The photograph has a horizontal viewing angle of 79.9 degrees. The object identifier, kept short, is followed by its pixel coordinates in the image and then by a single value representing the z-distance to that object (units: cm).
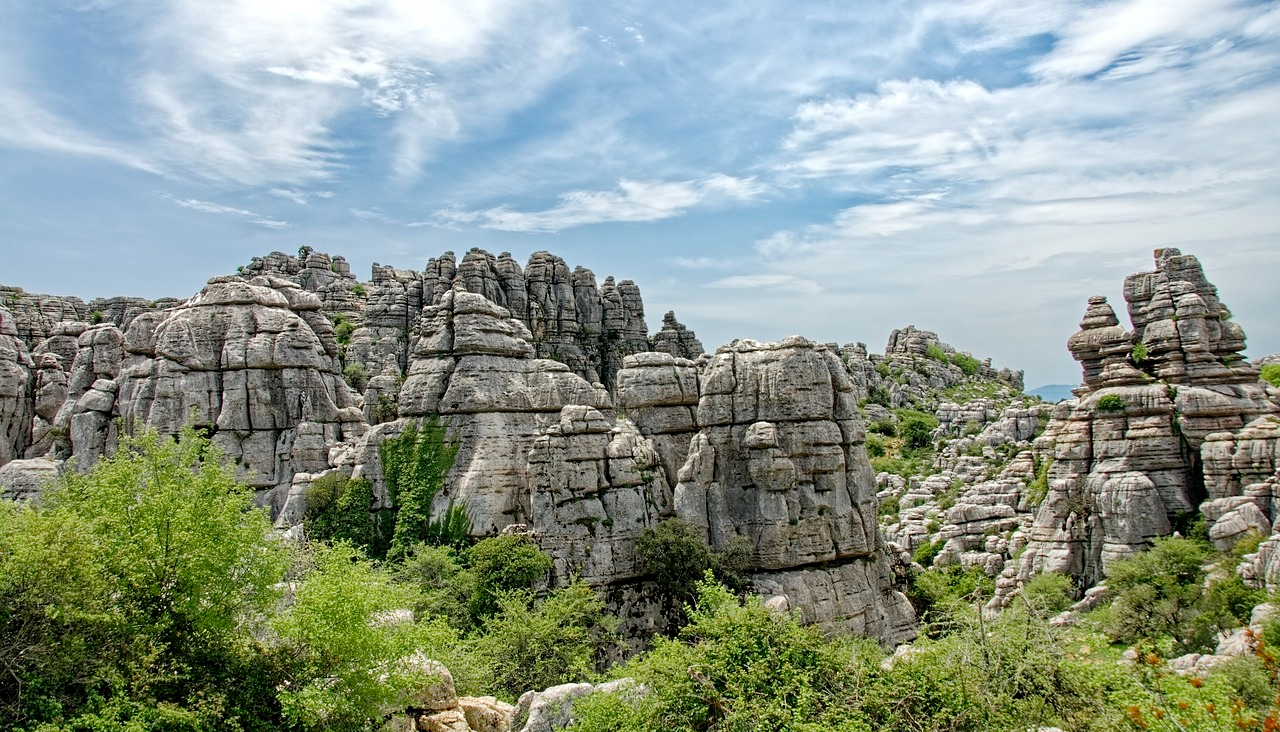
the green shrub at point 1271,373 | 4843
